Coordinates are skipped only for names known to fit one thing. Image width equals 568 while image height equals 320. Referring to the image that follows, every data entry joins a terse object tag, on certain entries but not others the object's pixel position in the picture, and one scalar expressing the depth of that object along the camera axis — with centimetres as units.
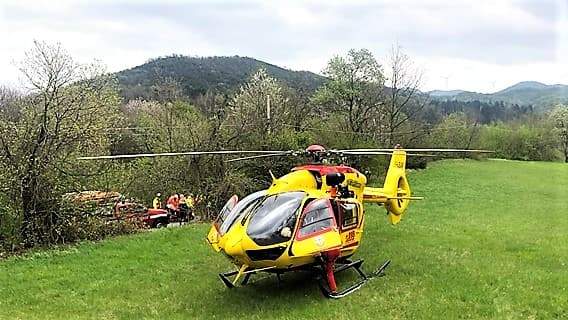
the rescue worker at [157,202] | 1711
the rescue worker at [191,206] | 1694
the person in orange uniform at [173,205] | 1667
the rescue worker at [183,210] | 1680
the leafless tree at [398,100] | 3247
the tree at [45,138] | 1138
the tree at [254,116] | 1911
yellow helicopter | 707
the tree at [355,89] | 3102
